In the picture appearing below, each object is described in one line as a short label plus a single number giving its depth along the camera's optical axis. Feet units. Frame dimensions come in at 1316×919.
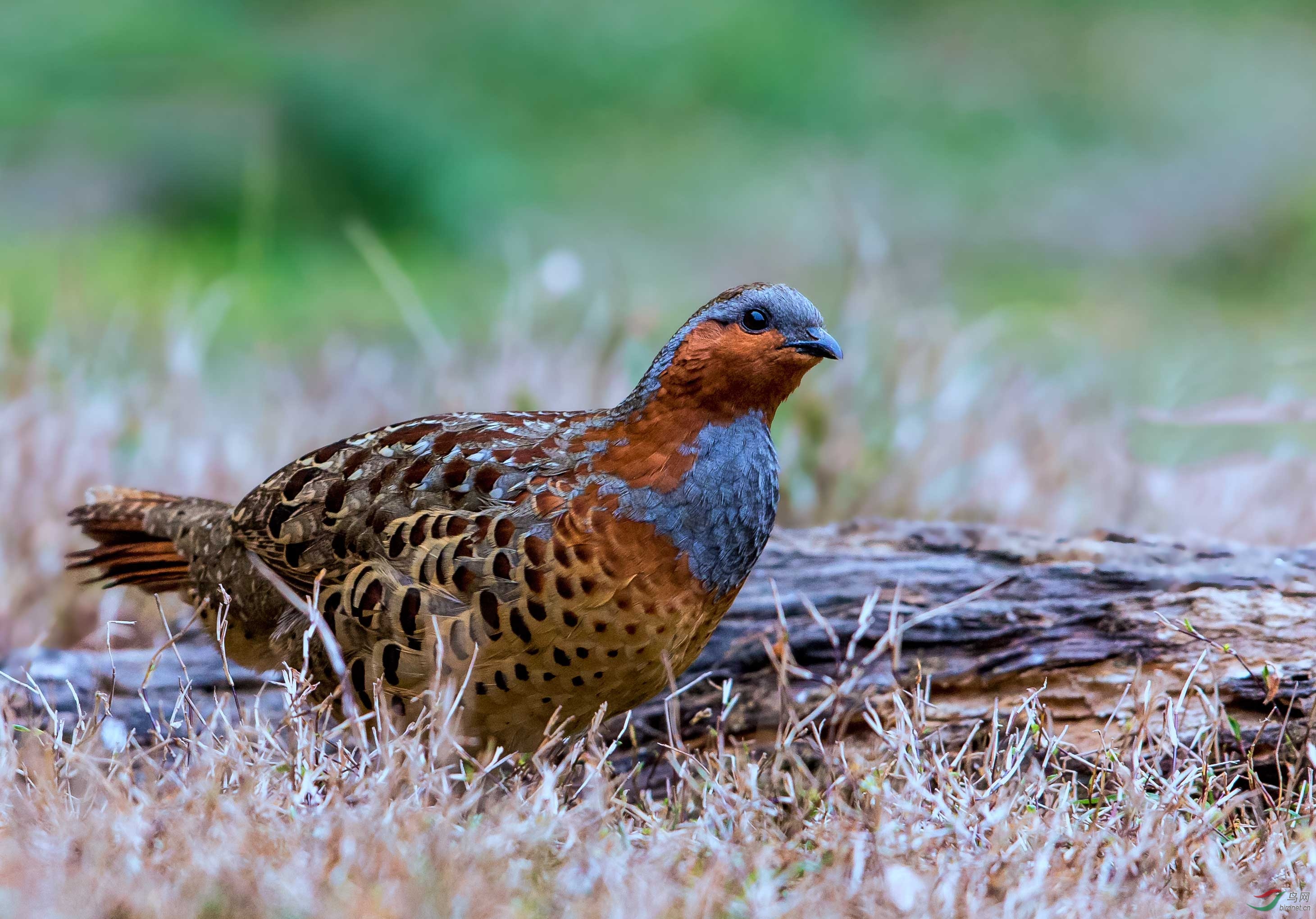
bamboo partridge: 19.24
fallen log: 21.95
